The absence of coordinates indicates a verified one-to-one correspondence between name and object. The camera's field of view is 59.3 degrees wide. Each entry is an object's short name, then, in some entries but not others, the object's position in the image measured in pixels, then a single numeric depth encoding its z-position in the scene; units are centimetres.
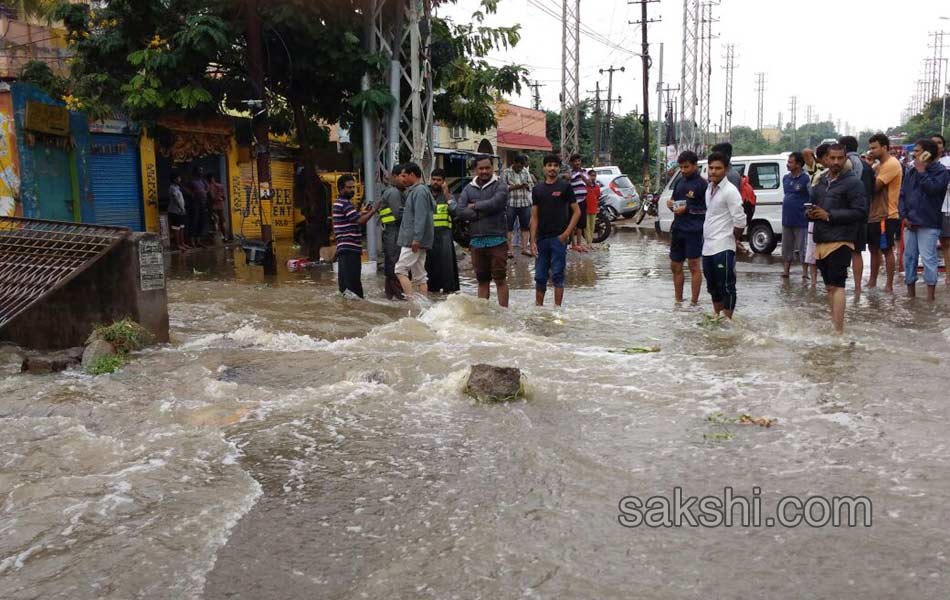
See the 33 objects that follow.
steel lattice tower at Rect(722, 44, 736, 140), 7525
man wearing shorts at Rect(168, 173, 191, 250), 1743
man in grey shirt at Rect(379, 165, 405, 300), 980
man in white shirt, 787
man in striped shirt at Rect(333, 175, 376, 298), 942
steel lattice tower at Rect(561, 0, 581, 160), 3133
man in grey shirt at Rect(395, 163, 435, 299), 909
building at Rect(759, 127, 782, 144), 13498
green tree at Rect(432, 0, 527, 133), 1391
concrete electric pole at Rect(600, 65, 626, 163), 5344
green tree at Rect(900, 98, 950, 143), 6656
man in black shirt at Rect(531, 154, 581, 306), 859
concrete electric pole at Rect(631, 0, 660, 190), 3669
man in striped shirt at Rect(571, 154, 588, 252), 1393
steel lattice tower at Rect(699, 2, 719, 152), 5109
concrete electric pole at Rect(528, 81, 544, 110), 6164
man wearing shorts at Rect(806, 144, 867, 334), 691
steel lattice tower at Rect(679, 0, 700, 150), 4284
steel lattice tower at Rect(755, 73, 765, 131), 9856
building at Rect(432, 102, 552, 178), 4138
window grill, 703
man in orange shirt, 945
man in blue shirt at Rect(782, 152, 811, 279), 1062
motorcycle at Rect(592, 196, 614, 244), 1888
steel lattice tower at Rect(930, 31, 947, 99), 8341
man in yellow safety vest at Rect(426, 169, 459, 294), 1036
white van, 1514
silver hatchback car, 2572
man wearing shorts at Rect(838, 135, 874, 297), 898
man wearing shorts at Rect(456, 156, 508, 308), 849
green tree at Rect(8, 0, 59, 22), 2014
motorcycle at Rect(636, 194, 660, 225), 2666
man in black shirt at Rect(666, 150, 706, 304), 880
